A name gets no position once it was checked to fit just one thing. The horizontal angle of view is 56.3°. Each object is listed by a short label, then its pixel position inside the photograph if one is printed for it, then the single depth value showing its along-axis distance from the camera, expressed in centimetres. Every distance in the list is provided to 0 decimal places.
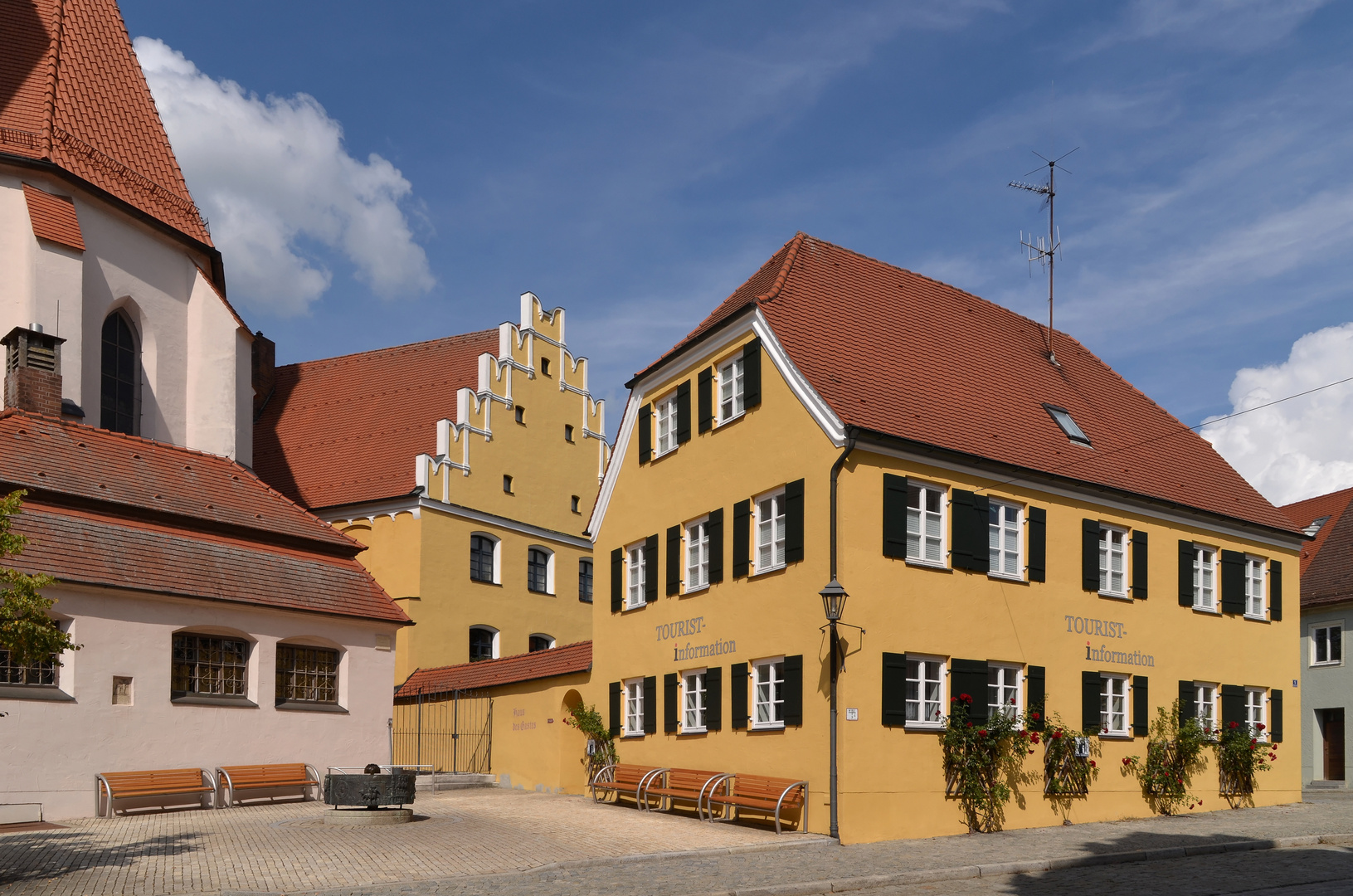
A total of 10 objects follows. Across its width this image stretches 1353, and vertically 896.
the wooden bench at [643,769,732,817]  2016
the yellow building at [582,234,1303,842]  1906
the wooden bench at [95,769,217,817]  1980
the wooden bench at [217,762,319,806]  2161
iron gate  2880
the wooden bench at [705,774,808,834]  1861
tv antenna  2730
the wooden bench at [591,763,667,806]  2220
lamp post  1783
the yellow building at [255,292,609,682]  3472
